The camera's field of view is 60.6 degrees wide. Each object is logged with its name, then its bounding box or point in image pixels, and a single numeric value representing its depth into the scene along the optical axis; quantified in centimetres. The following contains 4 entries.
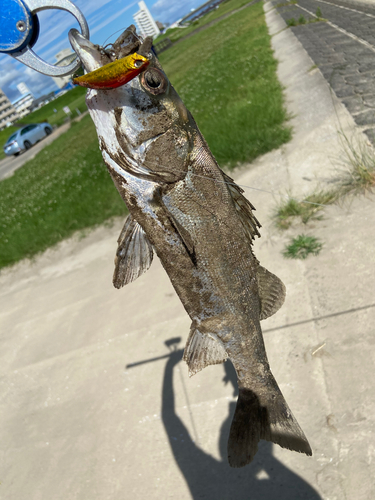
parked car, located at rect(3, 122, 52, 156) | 2447
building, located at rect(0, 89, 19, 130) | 9838
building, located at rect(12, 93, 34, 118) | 10526
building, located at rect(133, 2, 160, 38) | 10367
